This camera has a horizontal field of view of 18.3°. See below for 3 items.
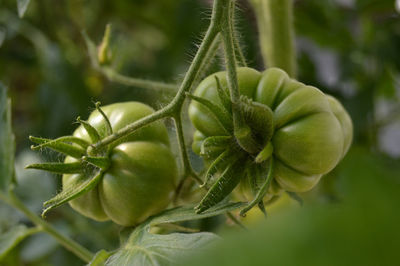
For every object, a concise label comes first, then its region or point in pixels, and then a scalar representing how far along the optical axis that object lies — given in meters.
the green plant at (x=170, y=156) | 0.49
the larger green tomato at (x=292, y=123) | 0.50
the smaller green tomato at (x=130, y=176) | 0.52
